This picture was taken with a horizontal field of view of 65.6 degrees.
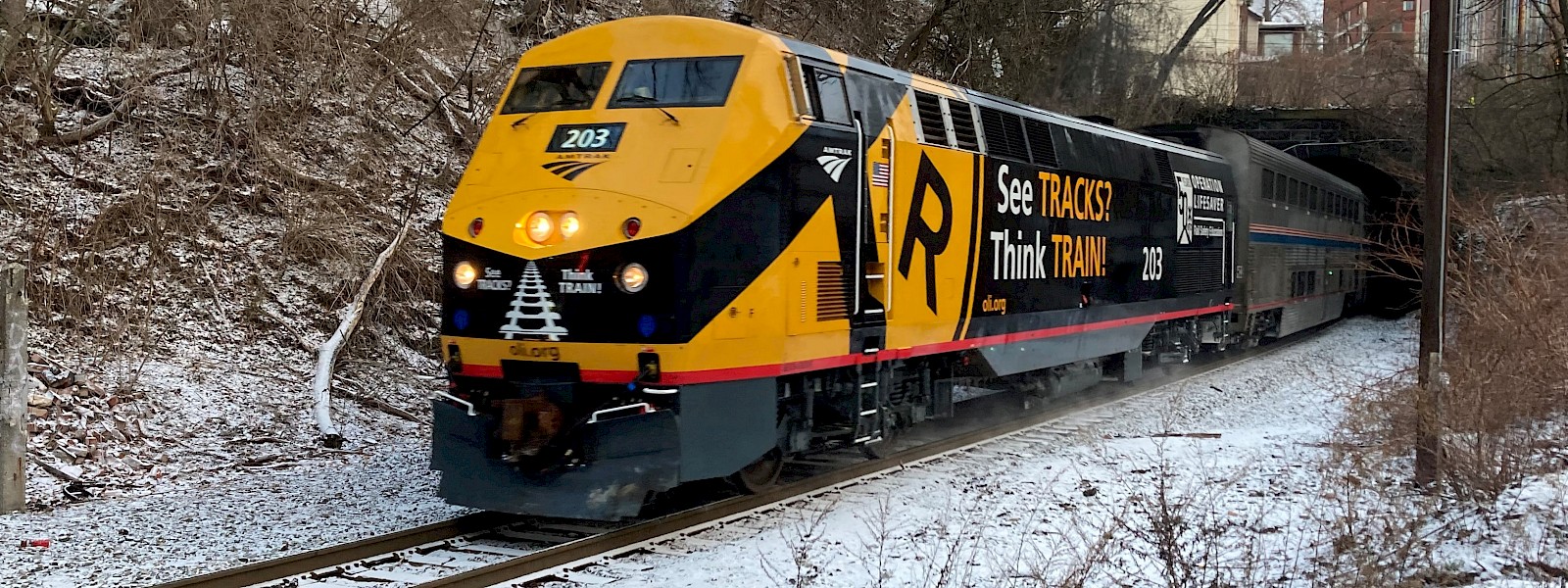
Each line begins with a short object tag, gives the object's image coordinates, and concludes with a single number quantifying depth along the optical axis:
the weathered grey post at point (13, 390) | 8.25
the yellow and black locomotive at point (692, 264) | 7.39
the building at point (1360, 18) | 53.47
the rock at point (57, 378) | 10.13
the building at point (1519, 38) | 22.95
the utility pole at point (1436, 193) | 9.41
